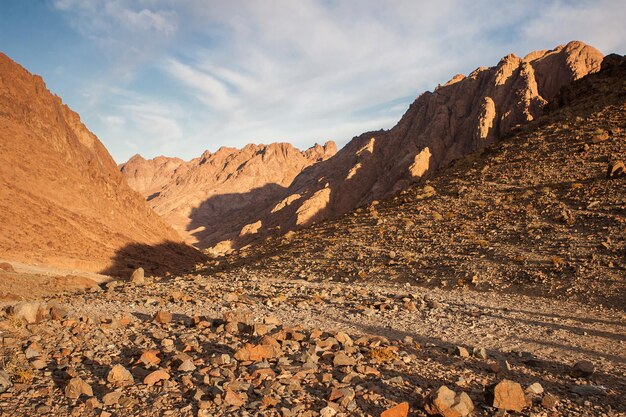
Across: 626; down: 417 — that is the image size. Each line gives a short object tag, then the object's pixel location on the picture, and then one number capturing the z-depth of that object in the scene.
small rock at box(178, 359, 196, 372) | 6.80
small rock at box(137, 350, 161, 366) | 7.17
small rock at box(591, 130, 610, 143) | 28.19
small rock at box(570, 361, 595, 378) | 7.37
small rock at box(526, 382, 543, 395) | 6.44
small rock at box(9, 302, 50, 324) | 9.58
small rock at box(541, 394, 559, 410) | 5.96
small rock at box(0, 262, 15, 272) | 25.76
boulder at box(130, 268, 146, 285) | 20.00
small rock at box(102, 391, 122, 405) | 5.84
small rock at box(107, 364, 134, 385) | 6.40
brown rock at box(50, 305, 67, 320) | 10.07
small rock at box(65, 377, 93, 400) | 5.98
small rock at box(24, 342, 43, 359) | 7.52
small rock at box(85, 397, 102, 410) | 5.71
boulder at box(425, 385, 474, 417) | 5.54
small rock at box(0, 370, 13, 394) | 6.10
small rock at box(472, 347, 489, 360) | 8.22
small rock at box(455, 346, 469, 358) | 8.20
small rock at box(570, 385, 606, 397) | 6.61
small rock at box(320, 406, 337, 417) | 5.61
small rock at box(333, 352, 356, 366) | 7.24
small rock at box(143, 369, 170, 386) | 6.37
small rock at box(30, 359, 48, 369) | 7.07
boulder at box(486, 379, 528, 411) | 5.85
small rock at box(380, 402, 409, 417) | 5.54
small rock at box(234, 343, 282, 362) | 7.33
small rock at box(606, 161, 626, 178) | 22.64
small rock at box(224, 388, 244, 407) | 5.80
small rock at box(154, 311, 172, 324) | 10.12
